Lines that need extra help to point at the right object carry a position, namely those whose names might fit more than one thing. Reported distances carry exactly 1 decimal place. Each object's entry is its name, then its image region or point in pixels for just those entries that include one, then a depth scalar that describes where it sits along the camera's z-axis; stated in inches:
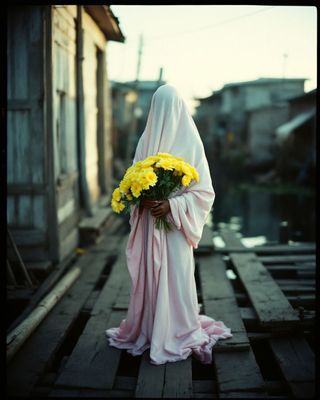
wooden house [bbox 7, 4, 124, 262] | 262.2
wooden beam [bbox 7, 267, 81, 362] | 167.0
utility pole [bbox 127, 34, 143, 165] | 822.0
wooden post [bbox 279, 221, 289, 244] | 355.3
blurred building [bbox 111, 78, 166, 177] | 846.9
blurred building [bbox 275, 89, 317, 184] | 911.0
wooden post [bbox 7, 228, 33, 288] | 243.0
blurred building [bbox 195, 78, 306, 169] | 1212.5
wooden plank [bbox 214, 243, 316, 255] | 323.8
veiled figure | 166.6
